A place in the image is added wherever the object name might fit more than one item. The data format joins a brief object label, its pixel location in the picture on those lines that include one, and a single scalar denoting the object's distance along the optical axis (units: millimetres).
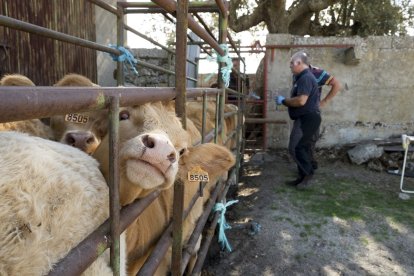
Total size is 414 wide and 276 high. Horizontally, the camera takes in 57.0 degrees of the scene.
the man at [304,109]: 5605
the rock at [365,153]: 7270
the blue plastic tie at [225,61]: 3369
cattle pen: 705
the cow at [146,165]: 1408
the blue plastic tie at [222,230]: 3775
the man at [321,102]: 5863
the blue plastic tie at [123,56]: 3006
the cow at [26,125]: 1965
